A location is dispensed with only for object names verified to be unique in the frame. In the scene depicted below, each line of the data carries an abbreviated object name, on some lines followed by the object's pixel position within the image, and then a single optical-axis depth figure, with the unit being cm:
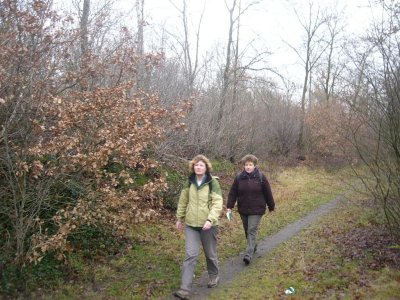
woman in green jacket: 599
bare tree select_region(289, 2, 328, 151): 3089
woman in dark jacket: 758
